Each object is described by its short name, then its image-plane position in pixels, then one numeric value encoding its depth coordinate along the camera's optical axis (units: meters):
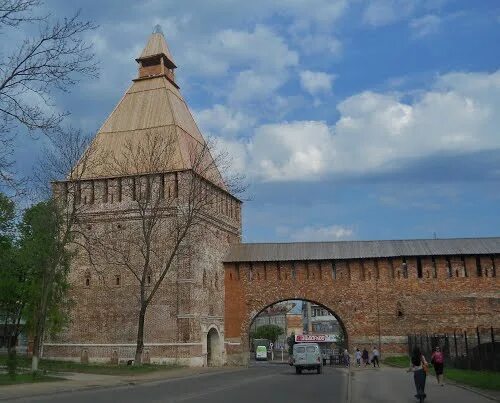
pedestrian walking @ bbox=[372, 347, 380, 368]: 30.11
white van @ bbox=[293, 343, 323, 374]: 26.42
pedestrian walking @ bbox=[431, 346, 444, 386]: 18.17
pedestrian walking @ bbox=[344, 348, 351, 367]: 33.40
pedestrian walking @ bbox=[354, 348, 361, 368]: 32.75
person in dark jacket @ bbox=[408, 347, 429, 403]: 12.84
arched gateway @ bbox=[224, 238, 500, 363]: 34.34
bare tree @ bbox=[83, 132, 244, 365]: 31.25
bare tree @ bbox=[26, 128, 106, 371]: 22.92
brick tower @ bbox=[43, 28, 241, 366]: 31.06
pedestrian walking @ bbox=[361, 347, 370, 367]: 33.31
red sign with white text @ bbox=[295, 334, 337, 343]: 57.29
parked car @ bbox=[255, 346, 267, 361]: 62.06
